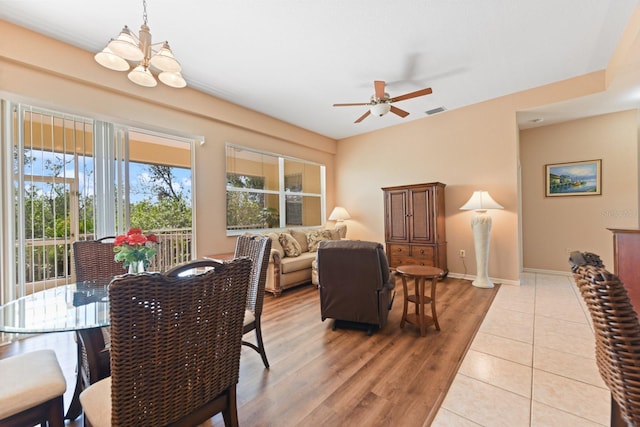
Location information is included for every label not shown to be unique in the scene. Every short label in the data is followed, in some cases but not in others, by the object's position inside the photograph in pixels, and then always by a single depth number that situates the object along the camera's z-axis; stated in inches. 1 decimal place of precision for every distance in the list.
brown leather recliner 97.0
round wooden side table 99.3
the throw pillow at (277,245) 163.0
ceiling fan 122.0
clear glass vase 68.2
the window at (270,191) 175.5
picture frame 166.6
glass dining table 47.4
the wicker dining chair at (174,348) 32.2
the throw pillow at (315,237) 195.5
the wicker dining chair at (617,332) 26.9
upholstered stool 39.1
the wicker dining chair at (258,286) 77.2
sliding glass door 100.3
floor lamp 158.7
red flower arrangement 64.6
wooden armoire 174.4
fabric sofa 152.9
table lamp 228.6
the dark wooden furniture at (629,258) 103.8
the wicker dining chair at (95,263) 79.0
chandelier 68.0
